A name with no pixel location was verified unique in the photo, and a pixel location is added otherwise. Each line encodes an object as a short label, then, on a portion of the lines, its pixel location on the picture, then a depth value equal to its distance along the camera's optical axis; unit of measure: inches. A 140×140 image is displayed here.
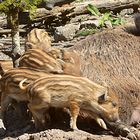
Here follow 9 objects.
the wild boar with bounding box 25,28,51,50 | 453.8
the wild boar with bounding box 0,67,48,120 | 390.6
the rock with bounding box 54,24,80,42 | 717.2
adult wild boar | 404.9
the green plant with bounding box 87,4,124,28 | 709.9
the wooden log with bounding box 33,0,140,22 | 803.8
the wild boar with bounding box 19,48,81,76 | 396.7
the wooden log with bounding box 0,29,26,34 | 778.6
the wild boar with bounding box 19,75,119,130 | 367.8
